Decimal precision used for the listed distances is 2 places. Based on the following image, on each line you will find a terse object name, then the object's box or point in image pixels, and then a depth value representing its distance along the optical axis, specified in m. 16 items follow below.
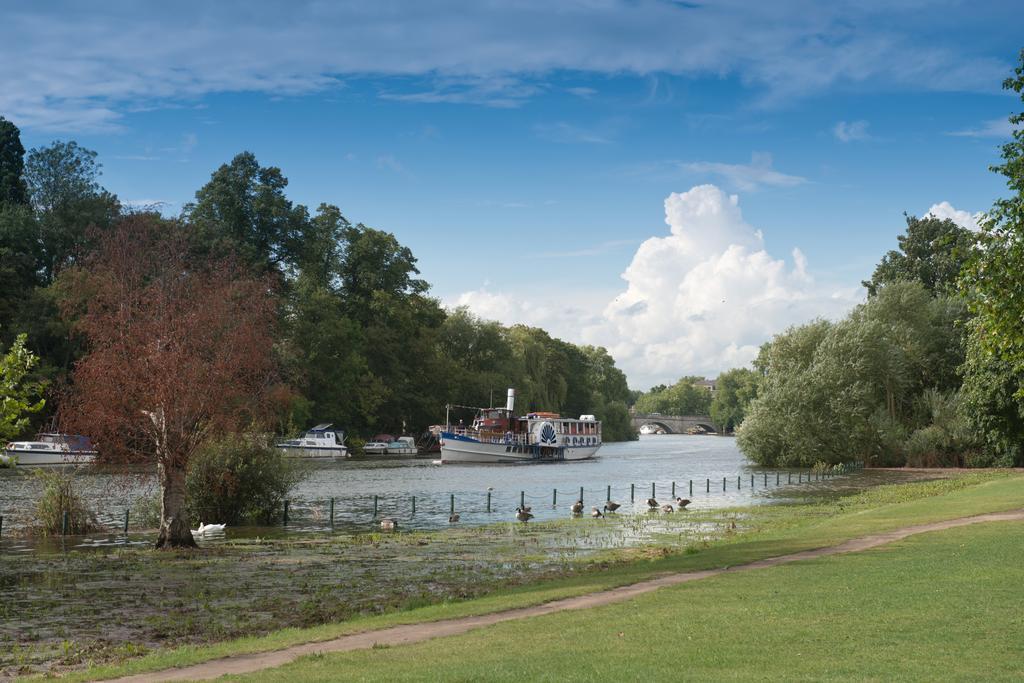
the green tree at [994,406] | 56.25
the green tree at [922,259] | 87.38
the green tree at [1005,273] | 22.56
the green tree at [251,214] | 91.41
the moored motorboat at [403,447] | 105.31
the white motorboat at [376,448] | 102.36
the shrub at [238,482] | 34.88
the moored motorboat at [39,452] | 69.06
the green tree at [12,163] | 84.50
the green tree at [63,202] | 82.69
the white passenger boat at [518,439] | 92.19
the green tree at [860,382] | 73.25
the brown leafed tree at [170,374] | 28.36
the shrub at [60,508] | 32.19
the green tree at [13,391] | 21.06
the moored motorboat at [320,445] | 89.19
